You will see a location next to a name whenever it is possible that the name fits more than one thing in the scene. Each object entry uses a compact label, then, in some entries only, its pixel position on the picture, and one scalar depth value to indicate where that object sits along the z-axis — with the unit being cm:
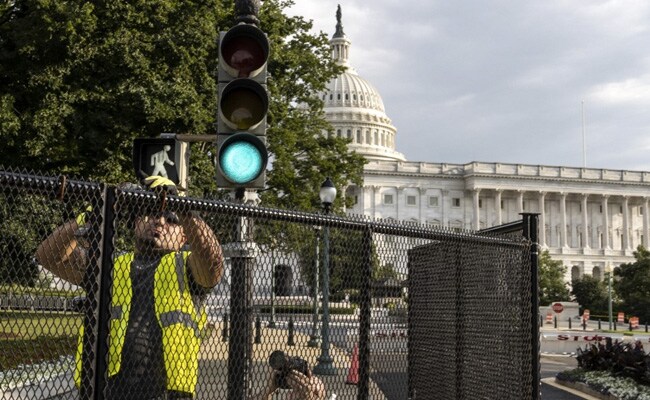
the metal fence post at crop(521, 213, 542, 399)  705
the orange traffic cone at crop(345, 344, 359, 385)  558
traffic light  592
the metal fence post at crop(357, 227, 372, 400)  524
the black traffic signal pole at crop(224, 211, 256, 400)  467
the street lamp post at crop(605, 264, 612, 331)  6142
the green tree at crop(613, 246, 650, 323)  7588
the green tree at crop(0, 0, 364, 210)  2095
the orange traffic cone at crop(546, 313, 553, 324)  6378
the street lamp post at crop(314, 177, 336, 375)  503
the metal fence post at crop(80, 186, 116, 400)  402
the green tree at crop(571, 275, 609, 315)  8538
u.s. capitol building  13312
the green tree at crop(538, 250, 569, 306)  8975
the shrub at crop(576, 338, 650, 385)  1568
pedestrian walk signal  720
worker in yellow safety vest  424
